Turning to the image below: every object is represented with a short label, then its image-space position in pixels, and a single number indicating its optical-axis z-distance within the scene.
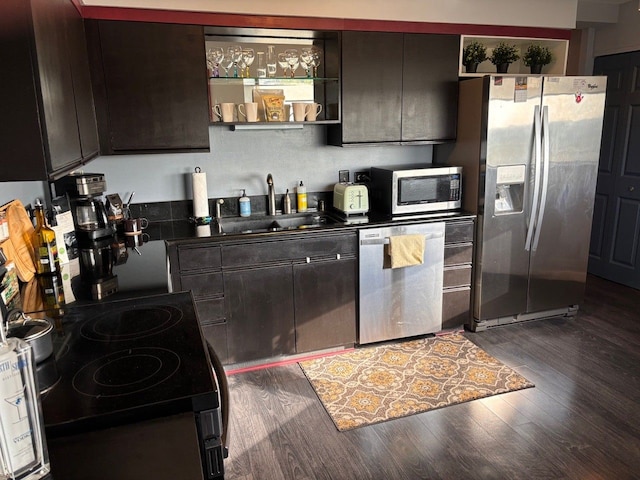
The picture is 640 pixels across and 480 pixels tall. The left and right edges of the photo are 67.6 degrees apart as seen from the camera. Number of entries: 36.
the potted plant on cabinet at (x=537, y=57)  3.65
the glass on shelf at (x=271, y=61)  3.28
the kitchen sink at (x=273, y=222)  3.46
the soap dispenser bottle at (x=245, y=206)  3.52
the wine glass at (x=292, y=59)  3.33
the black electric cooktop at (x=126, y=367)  1.11
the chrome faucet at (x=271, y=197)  3.53
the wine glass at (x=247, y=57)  3.26
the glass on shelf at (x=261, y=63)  3.31
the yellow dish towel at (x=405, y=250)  3.23
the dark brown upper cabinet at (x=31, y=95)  1.20
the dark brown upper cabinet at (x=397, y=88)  3.29
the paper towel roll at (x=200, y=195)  3.32
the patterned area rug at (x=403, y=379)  2.68
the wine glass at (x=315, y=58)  3.41
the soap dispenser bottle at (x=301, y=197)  3.62
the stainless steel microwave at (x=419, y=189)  3.40
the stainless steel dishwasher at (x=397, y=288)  3.24
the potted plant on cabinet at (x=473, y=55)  3.57
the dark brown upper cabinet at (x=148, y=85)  2.83
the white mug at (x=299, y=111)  3.34
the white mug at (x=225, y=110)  3.18
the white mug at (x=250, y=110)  3.20
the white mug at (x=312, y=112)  3.39
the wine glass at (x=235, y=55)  3.24
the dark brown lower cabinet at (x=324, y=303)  3.15
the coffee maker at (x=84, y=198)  2.78
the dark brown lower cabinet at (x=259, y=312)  3.03
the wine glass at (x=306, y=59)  3.36
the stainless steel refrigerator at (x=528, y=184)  3.32
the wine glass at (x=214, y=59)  3.17
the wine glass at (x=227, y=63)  3.22
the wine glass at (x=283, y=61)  3.33
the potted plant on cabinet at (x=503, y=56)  3.62
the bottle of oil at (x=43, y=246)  2.12
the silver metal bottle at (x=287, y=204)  3.60
